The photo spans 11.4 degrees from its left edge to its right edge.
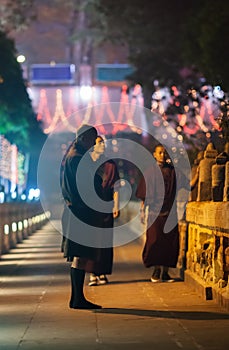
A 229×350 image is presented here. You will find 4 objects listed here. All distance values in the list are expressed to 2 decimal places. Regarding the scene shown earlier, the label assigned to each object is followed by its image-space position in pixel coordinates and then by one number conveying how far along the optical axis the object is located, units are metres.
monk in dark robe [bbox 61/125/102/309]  13.98
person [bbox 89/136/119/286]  15.99
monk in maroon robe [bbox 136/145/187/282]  18.22
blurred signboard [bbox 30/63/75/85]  102.44
